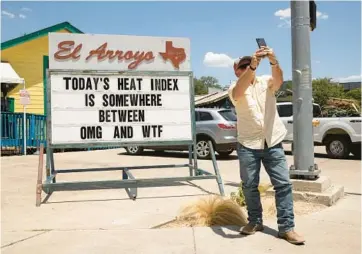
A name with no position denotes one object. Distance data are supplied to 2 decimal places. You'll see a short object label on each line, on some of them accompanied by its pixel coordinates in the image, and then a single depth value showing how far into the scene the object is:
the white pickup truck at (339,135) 12.81
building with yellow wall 17.55
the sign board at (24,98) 14.22
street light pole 6.17
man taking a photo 4.11
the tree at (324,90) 56.31
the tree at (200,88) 86.19
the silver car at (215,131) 12.84
